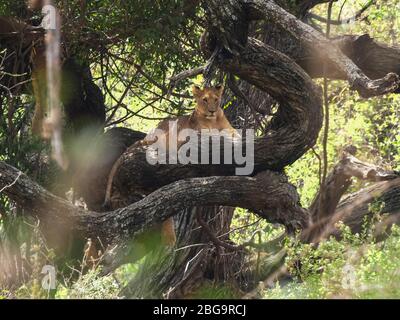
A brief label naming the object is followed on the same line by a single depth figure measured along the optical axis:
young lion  18.06
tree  15.27
